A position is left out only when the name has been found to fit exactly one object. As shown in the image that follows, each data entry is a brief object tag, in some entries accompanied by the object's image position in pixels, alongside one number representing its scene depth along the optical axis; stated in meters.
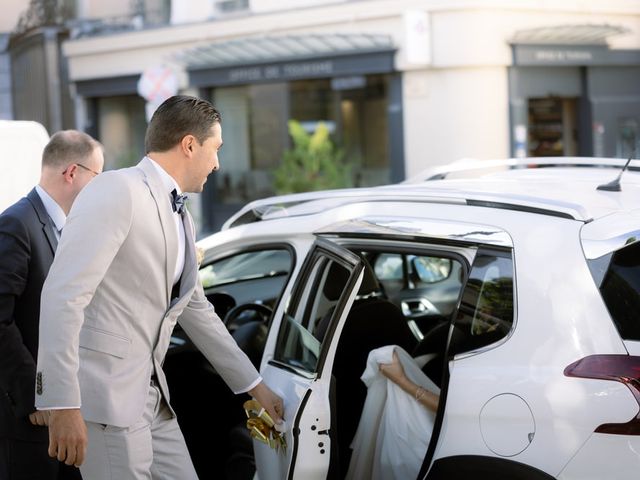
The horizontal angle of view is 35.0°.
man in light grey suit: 2.91
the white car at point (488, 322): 2.91
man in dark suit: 3.79
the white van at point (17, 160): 7.05
